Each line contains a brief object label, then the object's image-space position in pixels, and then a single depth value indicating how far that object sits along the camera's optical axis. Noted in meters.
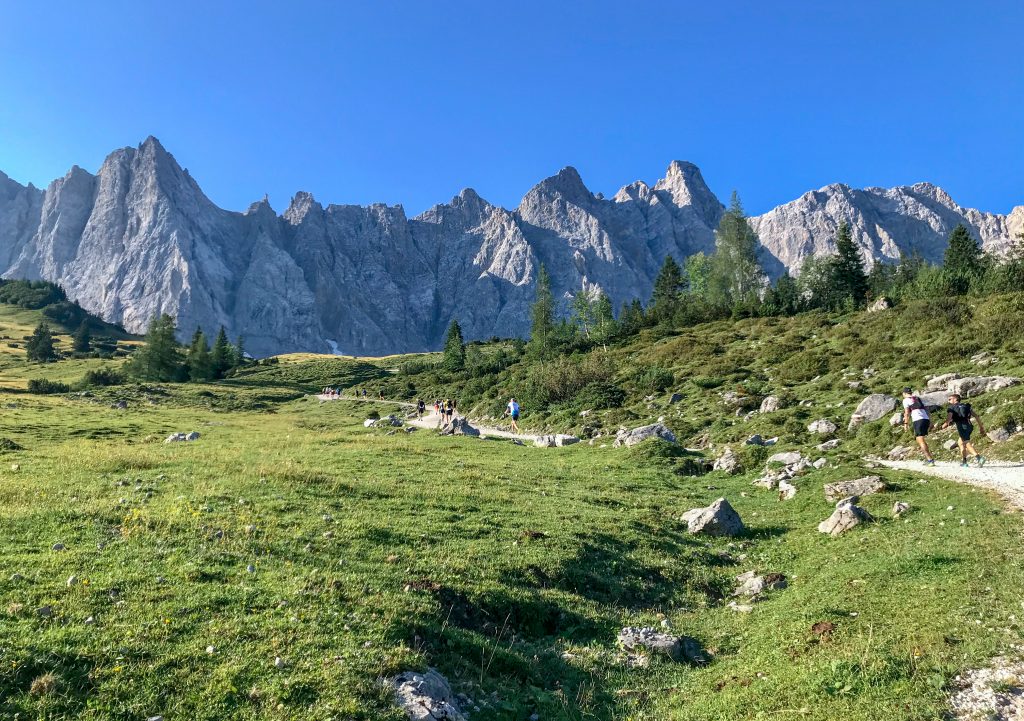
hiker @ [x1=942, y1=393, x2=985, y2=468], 20.10
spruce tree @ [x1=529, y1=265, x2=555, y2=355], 102.82
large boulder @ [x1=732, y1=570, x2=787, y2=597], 13.33
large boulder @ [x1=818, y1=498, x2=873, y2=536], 15.73
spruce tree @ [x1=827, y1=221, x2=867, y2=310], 95.88
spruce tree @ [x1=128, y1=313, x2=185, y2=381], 109.00
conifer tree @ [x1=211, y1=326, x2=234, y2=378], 126.86
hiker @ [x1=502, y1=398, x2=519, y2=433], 49.75
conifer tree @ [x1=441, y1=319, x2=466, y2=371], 111.12
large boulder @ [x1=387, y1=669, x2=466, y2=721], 7.57
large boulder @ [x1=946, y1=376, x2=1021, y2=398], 25.62
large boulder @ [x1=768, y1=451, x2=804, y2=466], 24.48
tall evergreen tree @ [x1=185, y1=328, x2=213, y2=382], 117.85
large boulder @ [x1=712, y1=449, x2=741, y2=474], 26.94
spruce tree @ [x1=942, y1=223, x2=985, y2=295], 62.69
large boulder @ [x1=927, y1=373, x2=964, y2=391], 29.30
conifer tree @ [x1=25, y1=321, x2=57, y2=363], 130.25
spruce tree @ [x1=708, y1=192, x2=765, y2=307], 106.94
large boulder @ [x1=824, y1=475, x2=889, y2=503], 18.36
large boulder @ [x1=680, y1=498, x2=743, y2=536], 17.56
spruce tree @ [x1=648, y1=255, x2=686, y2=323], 105.06
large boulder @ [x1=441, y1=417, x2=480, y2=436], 44.13
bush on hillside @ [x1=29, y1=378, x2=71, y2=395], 79.88
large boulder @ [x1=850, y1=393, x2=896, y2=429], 27.94
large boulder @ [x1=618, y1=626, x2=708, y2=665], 10.56
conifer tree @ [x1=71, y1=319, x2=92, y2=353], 152.94
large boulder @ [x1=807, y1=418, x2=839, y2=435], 28.89
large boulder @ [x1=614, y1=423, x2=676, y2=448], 34.65
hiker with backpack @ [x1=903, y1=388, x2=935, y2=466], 21.48
